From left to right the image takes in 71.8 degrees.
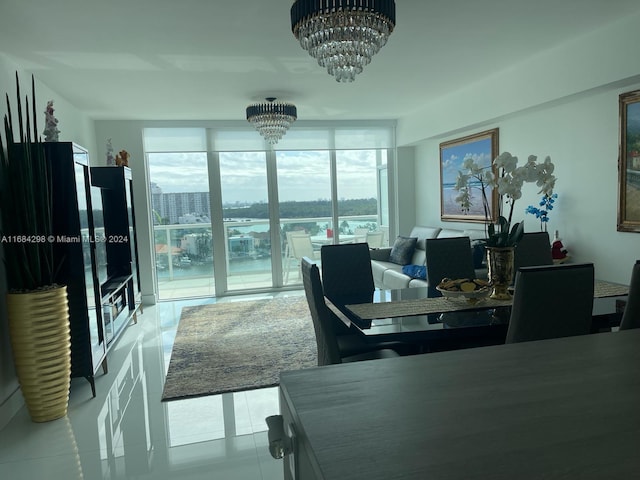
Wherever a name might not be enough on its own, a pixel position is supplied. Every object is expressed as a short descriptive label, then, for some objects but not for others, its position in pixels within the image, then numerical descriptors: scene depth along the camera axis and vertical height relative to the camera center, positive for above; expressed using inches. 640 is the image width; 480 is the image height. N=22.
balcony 250.4 -25.3
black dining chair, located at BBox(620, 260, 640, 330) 76.1 -19.1
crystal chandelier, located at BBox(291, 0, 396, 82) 82.7 +34.8
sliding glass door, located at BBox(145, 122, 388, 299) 246.1 +5.0
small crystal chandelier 181.0 +38.7
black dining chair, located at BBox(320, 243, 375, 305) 130.6 -18.5
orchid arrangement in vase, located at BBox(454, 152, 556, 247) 93.4 +4.3
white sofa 197.0 -29.5
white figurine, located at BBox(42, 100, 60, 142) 124.0 +25.7
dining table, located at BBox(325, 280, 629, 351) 85.0 -23.9
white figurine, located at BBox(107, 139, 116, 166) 196.4 +27.2
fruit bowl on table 98.2 -19.5
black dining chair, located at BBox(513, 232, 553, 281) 131.0 -15.6
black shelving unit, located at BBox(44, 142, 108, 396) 121.1 -8.8
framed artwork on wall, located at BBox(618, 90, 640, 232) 128.0 +9.5
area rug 130.8 -49.3
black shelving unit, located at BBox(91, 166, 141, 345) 182.7 -5.3
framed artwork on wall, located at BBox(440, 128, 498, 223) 196.1 +18.3
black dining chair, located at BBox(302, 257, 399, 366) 89.3 -23.6
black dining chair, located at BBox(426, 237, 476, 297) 131.6 -16.9
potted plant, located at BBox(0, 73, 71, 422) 107.0 -17.4
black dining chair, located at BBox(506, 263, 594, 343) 76.9 -18.3
